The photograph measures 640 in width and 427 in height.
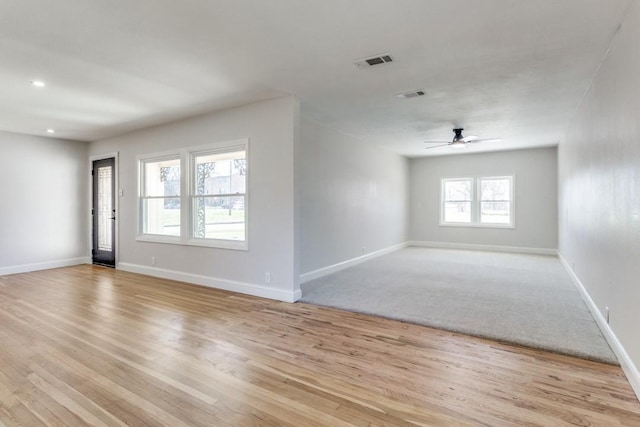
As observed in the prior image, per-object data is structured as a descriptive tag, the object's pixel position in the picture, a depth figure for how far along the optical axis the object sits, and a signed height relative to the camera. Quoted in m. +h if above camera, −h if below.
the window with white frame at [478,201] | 8.47 +0.23
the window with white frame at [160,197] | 5.49 +0.23
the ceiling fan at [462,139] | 5.86 +1.37
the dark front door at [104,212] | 6.41 -0.04
